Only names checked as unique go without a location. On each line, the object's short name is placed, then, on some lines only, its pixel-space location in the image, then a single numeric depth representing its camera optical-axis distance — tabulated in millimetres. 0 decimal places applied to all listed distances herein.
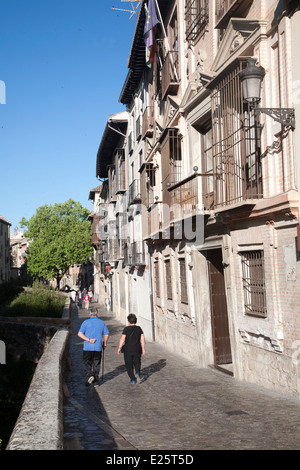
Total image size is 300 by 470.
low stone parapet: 4164
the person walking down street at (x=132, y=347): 10555
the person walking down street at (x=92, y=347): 9969
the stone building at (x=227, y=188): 8625
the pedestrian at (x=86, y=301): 41750
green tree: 65188
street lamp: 8289
